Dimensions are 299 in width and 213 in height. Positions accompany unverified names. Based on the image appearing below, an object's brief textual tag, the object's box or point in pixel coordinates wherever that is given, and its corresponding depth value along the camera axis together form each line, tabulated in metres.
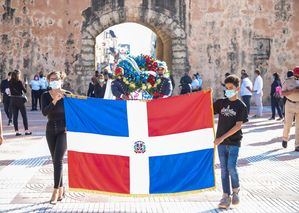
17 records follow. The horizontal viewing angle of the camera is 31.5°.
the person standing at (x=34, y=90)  19.95
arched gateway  21.58
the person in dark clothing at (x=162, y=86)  7.99
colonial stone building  21.64
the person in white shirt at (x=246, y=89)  16.16
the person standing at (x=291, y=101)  9.83
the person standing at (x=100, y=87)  13.66
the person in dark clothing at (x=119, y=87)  7.82
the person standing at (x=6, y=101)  14.49
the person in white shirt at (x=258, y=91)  16.94
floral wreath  7.82
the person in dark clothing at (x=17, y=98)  12.01
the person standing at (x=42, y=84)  19.92
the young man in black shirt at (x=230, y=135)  5.82
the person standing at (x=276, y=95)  15.81
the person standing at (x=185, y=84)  18.95
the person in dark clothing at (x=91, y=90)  16.23
